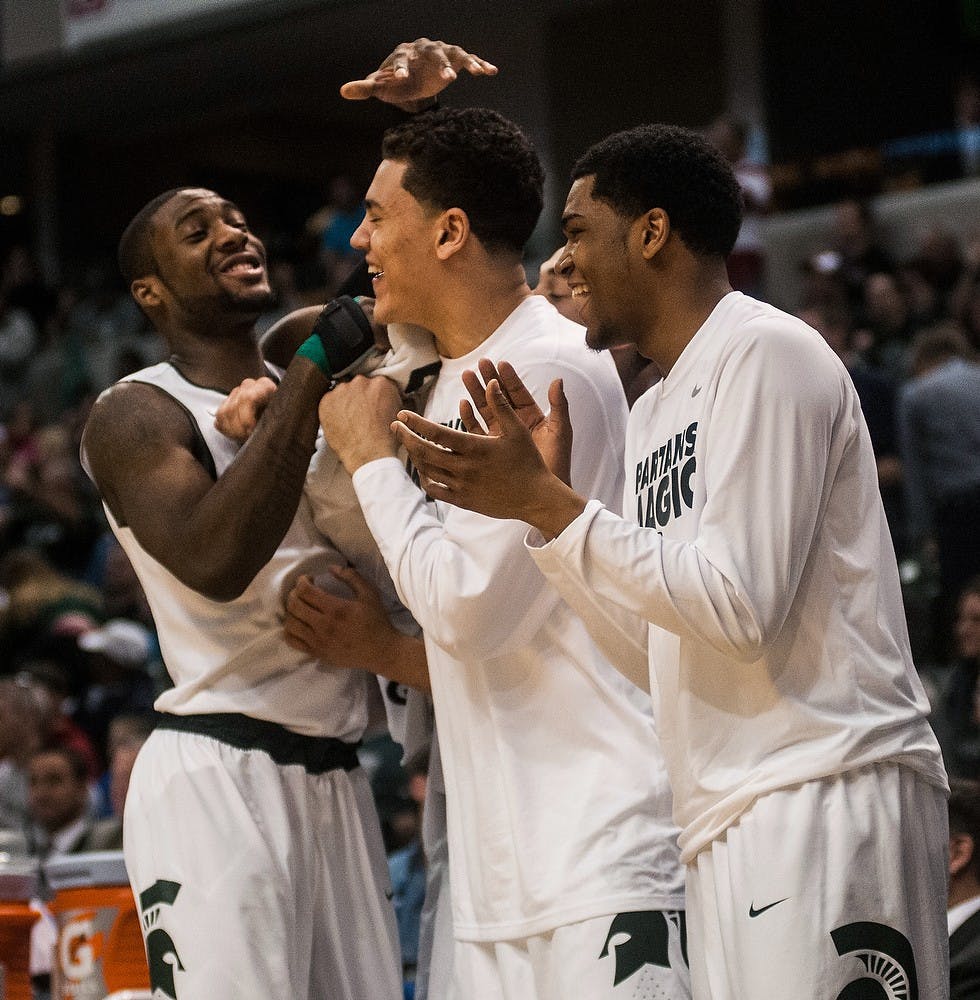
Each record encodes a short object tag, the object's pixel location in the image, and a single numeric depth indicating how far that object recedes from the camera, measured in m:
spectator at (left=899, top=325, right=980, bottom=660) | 7.68
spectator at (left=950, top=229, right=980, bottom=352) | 9.64
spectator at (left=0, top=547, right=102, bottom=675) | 10.97
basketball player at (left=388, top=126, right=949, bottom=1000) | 2.59
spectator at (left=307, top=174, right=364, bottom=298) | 13.38
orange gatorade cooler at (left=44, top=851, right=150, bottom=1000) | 4.38
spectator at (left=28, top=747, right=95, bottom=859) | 8.26
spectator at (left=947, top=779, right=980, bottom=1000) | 5.00
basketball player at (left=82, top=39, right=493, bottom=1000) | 3.53
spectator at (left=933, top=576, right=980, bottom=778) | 6.78
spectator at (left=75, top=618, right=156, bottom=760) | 10.12
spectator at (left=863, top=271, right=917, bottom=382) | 10.41
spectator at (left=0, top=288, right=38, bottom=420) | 16.89
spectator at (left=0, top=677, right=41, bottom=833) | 8.38
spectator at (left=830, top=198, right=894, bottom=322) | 11.27
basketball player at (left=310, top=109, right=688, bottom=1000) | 3.16
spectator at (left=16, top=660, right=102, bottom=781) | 9.32
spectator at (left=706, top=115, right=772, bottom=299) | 11.53
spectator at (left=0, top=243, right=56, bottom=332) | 17.47
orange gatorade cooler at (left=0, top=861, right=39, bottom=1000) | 4.26
